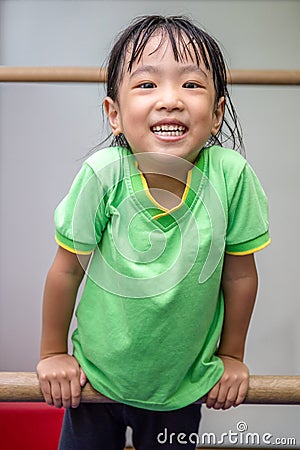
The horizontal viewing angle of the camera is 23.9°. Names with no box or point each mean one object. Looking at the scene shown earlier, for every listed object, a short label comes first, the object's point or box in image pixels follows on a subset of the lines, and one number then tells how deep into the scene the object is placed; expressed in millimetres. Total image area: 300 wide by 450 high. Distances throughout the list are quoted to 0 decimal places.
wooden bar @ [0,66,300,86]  972
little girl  594
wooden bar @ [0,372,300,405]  597
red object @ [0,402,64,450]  1142
